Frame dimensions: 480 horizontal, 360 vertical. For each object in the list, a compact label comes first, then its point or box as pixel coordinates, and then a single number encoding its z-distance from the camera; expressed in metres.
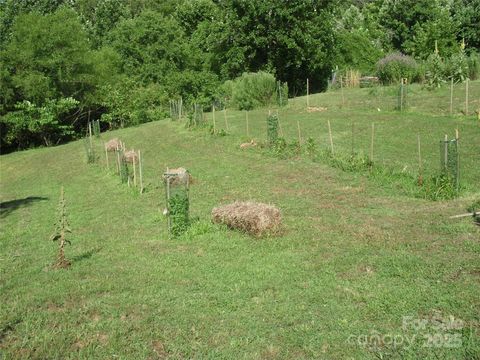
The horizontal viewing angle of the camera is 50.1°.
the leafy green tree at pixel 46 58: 31.80
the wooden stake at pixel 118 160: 17.11
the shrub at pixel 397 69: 32.06
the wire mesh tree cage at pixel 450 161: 10.86
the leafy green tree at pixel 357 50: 43.66
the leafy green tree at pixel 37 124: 31.64
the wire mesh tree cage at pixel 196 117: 25.53
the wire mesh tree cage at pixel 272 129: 17.65
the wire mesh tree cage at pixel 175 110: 30.98
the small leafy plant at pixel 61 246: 8.20
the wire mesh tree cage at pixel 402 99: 22.75
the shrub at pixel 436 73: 27.20
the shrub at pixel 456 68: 27.77
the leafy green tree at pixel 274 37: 36.56
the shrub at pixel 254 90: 30.05
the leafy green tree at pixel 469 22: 48.91
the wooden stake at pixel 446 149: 10.86
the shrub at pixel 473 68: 30.20
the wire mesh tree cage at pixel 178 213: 9.39
